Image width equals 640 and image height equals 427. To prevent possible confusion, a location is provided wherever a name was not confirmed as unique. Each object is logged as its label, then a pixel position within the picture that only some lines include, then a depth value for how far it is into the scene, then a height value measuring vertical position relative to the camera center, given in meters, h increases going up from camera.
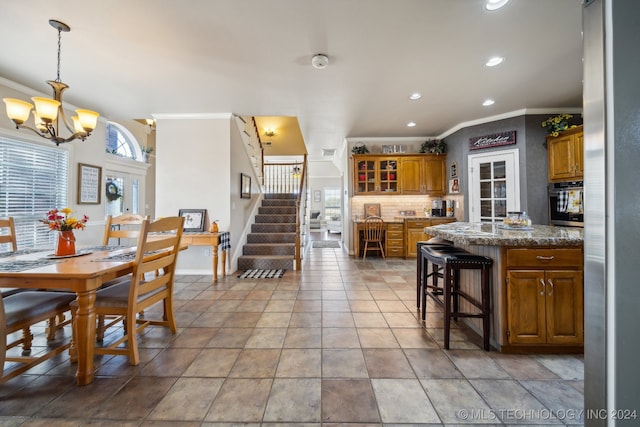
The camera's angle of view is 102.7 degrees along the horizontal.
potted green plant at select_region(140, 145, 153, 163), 6.58 +1.67
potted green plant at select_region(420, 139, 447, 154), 5.83 +1.60
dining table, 1.54 -0.40
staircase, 4.77 -0.45
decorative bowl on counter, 2.45 -0.05
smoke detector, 2.76 +1.70
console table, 3.98 -0.38
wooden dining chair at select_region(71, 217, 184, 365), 1.80 -0.57
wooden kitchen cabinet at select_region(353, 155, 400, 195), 5.97 +0.96
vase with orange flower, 1.99 -0.09
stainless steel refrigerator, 0.84 +0.01
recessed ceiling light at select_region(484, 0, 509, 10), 2.04 +1.72
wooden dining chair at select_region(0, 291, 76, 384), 1.52 -0.63
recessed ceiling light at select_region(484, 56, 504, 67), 2.87 +1.77
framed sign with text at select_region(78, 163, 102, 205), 4.21 +0.54
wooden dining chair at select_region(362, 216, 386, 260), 5.62 -0.37
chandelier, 2.18 +0.92
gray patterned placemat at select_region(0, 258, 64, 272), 1.63 -0.33
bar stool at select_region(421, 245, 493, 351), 2.02 -0.53
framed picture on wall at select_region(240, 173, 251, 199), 5.07 +0.61
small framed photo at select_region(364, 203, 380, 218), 6.15 +0.14
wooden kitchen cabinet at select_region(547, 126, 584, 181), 3.75 +0.95
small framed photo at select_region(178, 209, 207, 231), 4.39 -0.04
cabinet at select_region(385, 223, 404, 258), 5.64 -0.53
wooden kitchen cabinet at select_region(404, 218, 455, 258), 5.46 -0.35
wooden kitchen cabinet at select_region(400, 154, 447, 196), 5.87 +0.96
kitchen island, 1.93 -0.58
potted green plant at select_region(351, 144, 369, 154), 6.03 +1.56
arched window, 5.91 +1.76
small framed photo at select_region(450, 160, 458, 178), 5.48 +1.01
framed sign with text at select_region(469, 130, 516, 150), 4.55 +1.42
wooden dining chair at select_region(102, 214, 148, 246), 2.62 -0.08
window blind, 3.32 +0.43
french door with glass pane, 4.56 +0.58
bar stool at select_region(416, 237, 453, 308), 2.74 -0.53
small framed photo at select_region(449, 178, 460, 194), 5.45 +0.65
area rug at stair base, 4.23 -1.00
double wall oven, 3.74 +0.20
